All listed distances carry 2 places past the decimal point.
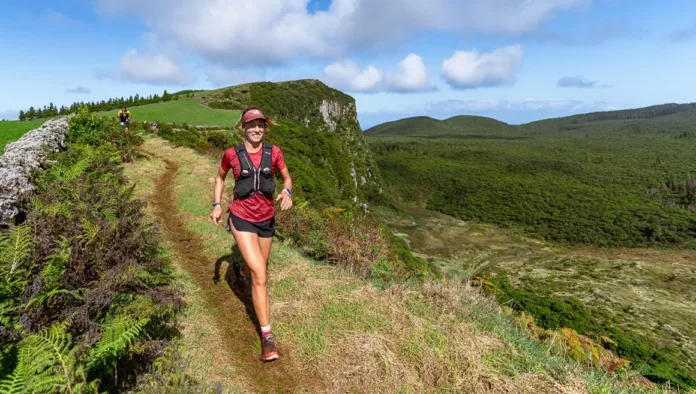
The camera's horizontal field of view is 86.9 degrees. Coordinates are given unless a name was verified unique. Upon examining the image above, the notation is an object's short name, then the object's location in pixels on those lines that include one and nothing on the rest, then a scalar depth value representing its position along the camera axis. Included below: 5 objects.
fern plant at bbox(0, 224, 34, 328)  3.36
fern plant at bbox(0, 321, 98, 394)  2.61
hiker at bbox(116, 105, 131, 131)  18.21
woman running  4.62
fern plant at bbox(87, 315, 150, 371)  3.07
